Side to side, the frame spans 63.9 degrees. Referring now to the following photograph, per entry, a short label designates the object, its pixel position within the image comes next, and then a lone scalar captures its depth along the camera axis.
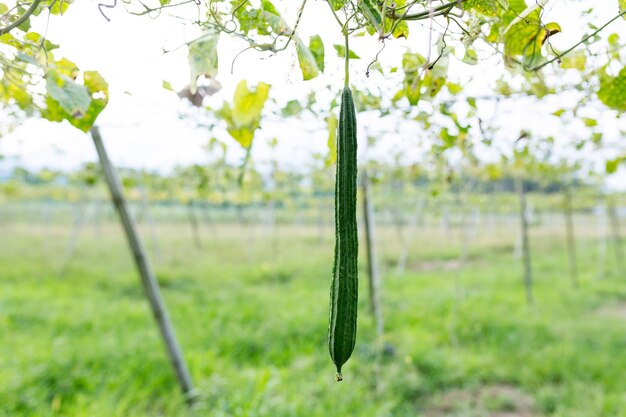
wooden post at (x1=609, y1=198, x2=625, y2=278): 11.84
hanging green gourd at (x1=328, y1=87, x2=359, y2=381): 0.81
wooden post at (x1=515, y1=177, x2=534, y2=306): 7.50
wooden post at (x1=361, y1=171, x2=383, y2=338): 4.10
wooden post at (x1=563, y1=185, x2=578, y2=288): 9.85
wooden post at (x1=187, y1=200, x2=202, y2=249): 15.66
